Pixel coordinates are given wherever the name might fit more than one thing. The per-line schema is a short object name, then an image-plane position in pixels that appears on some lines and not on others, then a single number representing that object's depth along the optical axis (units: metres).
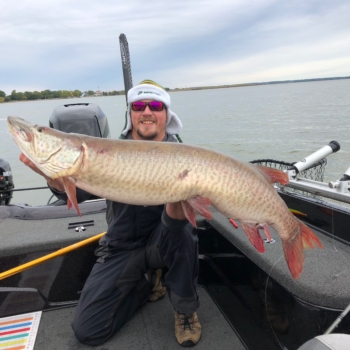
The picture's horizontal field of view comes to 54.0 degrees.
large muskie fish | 2.00
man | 2.66
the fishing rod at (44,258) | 2.77
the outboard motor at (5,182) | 4.76
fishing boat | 2.24
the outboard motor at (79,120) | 5.13
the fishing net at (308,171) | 3.51
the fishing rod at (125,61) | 5.70
